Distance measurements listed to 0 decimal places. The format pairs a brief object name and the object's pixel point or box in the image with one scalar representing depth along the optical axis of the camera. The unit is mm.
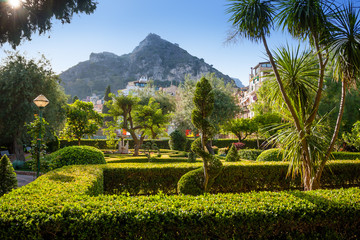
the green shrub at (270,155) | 12855
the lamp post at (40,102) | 9352
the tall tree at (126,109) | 20453
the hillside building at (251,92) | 49069
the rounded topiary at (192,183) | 6305
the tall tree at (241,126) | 26047
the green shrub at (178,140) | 26828
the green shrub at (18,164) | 15342
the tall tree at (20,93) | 16969
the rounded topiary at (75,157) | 10016
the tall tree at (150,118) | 20969
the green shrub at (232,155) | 14110
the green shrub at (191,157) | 16031
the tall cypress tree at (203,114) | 5957
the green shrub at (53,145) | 23078
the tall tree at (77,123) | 22516
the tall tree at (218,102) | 29703
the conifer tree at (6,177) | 7301
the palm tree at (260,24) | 5512
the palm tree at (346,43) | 5148
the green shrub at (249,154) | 19422
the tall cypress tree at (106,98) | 69262
